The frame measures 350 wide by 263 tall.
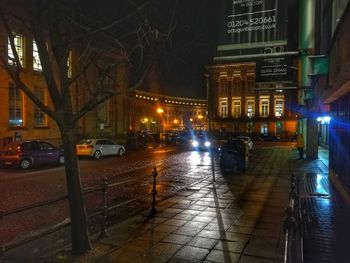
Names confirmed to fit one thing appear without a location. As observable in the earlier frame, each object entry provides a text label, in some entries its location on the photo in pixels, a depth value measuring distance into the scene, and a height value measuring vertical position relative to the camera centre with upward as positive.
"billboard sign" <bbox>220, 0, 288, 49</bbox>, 9.37 +2.68
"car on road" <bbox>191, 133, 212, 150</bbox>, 36.09 -1.62
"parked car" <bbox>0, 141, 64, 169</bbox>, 20.12 -1.51
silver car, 26.55 -1.49
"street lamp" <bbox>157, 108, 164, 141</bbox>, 100.22 +1.18
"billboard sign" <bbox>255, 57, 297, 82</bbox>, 15.20 +2.33
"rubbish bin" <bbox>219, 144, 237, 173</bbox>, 17.45 -1.49
